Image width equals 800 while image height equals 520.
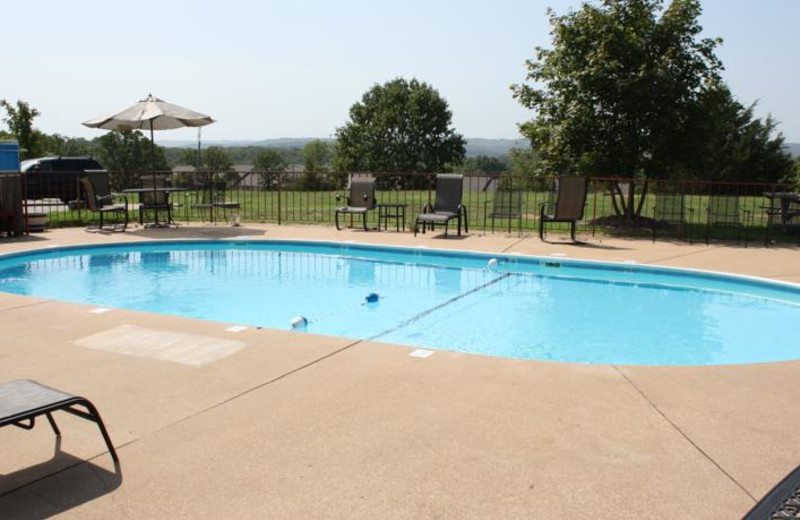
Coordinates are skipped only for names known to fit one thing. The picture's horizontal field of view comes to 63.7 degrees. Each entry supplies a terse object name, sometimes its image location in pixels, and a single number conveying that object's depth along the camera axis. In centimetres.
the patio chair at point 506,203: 1303
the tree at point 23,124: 2450
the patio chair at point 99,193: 1252
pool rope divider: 695
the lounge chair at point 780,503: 188
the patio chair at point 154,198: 1359
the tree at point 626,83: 1300
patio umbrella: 1273
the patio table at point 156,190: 1298
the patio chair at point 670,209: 1261
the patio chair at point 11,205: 1143
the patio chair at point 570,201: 1180
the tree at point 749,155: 3189
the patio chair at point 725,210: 1248
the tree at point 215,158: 9390
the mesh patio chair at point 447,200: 1243
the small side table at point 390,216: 1350
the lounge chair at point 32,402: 254
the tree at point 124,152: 6881
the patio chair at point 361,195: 1329
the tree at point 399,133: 5816
